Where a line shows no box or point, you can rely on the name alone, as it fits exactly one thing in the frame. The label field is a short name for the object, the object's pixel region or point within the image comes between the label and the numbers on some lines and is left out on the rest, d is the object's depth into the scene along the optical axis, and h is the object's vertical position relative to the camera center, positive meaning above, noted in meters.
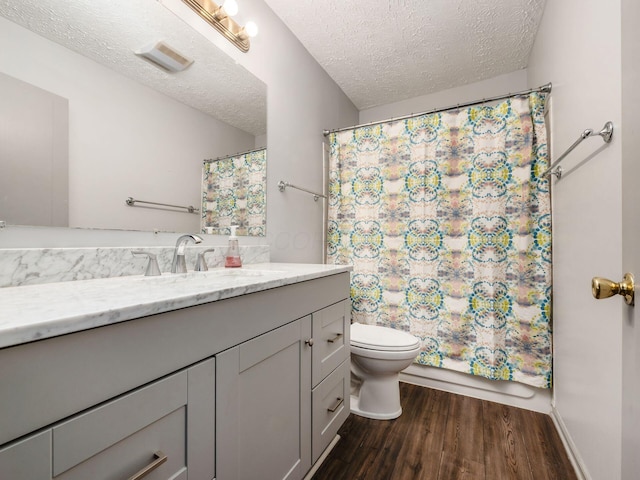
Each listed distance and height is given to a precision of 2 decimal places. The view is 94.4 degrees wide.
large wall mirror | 0.84 +0.47
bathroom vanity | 0.43 -0.27
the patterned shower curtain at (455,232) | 1.70 +0.06
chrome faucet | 1.15 -0.07
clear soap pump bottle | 1.41 -0.06
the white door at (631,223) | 0.46 +0.03
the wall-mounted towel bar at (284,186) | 1.84 +0.36
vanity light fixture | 1.33 +1.05
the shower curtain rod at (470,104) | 1.64 +0.85
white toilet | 1.56 -0.68
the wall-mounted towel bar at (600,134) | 0.96 +0.37
